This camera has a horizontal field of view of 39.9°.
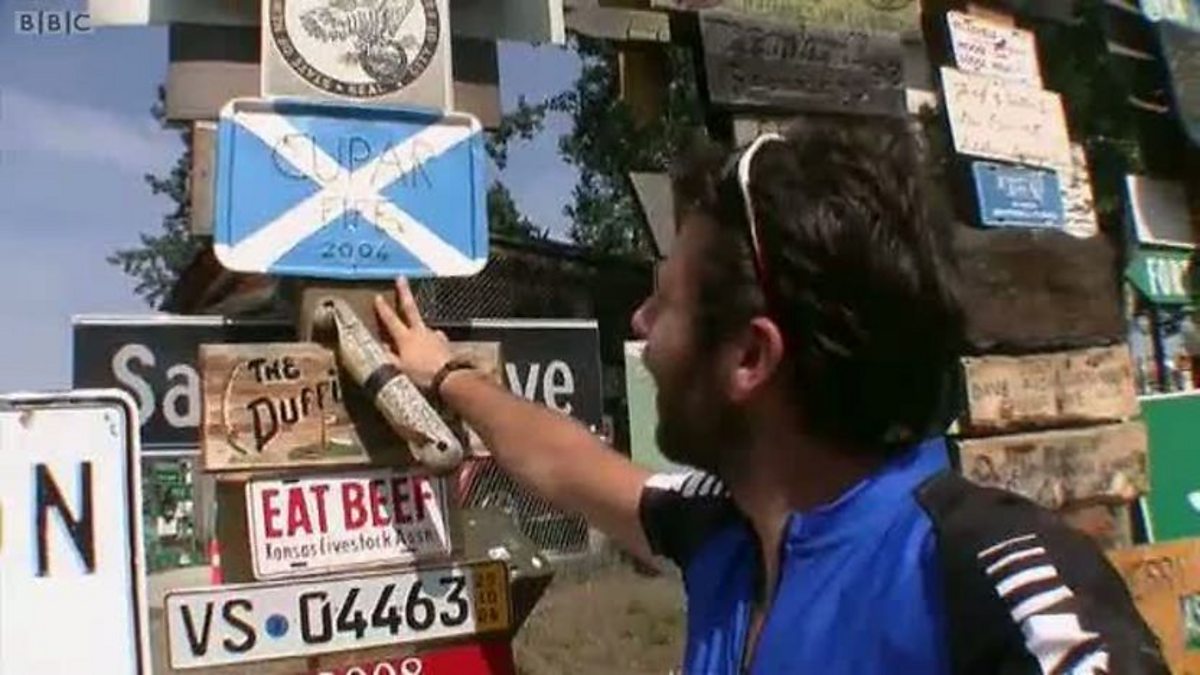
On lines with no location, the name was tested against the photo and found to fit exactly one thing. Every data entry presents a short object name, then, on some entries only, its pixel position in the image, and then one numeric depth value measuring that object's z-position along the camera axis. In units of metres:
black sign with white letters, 2.61
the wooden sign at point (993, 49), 4.09
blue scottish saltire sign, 2.64
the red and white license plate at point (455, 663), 2.68
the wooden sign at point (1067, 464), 3.90
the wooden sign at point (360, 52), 2.68
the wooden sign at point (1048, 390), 3.96
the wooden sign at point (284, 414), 2.60
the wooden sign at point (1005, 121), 4.04
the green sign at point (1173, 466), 4.56
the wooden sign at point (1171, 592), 4.21
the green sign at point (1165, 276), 4.95
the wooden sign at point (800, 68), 3.47
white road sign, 2.08
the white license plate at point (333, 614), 2.53
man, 1.53
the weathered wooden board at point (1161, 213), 5.03
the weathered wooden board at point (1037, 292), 4.05
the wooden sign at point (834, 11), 3.48
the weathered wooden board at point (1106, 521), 4.14
